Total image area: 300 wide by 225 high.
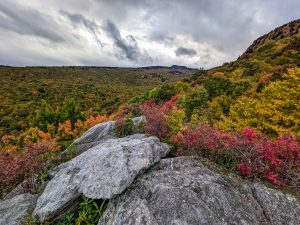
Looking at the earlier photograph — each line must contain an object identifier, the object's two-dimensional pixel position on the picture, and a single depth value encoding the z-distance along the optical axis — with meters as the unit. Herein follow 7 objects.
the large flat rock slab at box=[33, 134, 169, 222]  4.53
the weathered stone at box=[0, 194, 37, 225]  4.93
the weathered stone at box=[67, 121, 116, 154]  7.93
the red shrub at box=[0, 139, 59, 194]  6.53
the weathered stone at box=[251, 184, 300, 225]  3.95
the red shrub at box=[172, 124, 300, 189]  4.64
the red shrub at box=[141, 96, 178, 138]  6.95
